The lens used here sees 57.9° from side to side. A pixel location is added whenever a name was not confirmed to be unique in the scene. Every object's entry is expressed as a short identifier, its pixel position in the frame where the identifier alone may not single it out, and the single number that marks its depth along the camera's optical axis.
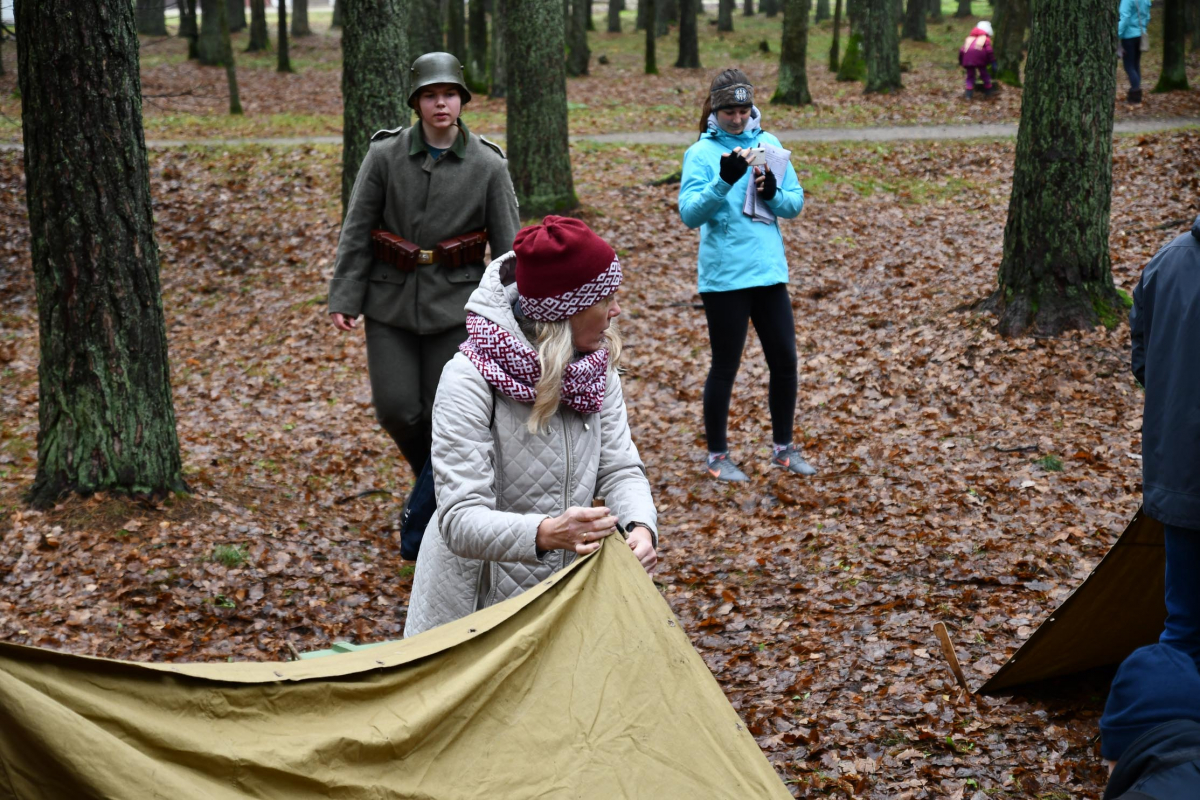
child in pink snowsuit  19.98
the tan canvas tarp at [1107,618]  3.89
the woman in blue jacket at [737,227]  6.48
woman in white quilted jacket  2.97
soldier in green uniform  5.40
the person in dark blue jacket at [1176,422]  3.23
